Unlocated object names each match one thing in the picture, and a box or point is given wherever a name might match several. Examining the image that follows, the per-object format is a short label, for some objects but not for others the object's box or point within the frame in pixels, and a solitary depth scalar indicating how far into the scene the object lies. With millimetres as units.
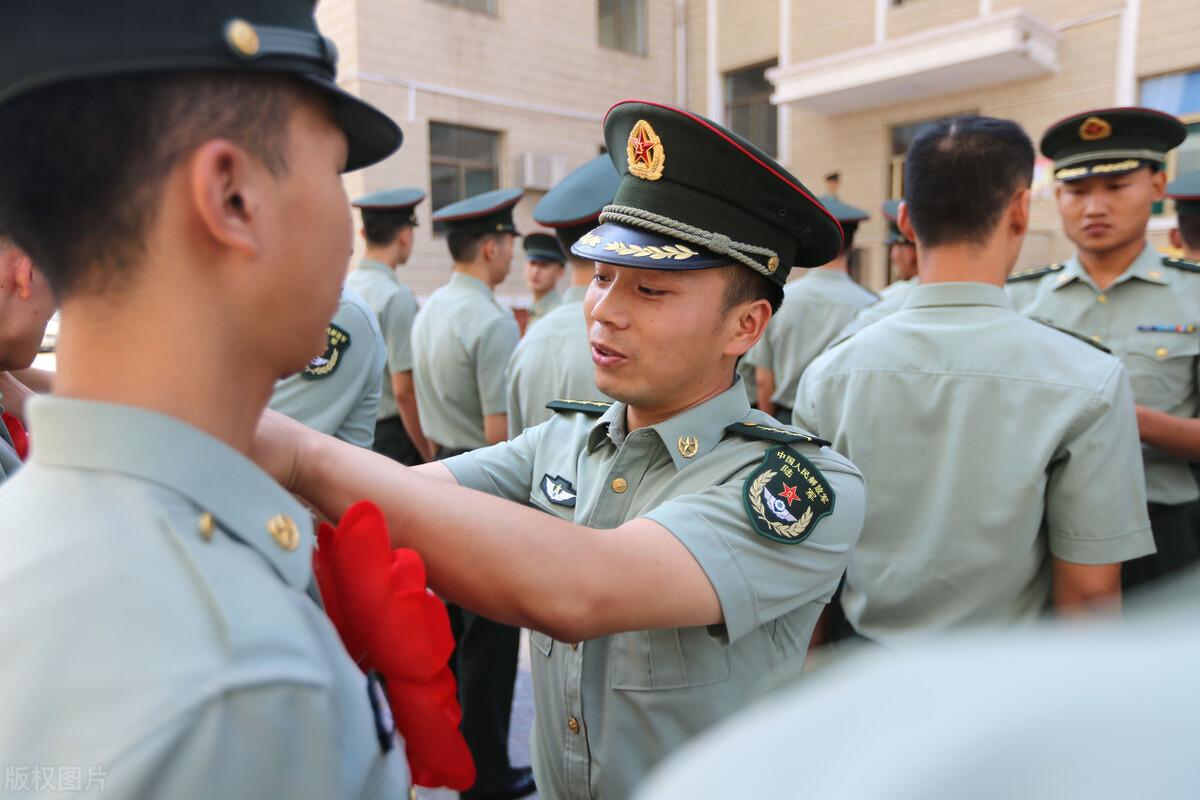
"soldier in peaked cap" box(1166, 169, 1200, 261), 3893
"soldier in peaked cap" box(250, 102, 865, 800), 1147
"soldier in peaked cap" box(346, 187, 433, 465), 4703
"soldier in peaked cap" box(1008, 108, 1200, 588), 2611
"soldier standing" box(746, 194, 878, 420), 4523
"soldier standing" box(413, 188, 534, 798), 3130
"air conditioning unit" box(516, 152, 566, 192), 11820
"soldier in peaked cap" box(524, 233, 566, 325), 6184
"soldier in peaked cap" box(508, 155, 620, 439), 3230
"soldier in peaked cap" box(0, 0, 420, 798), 600
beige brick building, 10047
